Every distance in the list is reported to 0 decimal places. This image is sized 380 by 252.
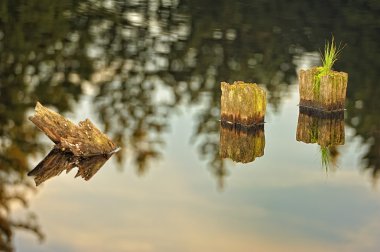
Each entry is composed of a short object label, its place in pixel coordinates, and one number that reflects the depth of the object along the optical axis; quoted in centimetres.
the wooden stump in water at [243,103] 1639
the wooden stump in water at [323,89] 1770
